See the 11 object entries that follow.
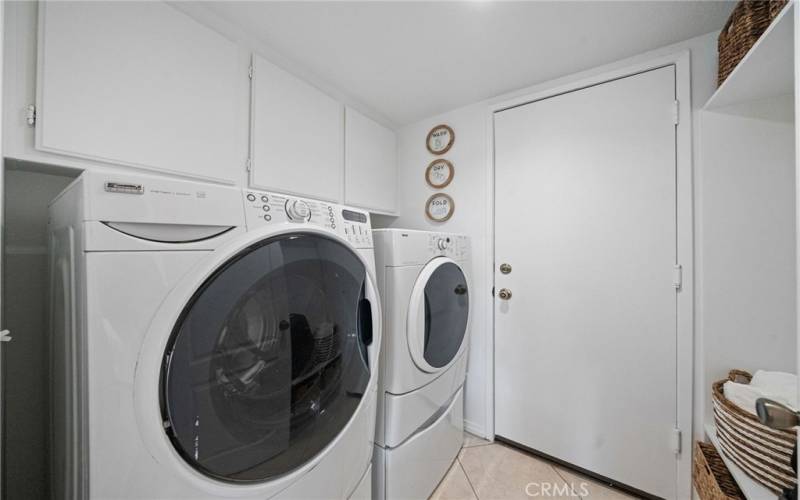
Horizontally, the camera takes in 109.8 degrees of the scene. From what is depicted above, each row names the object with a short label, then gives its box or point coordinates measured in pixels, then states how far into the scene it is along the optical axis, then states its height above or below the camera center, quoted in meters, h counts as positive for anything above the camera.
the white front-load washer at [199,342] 0.51 -0.20
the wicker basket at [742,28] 0.87 +0.74
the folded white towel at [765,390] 0.89 -0.46
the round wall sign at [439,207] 1.98 +0.31
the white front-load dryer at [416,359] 1.14 -0.49
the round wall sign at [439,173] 1.99 +0.55
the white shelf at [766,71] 0.77 +0.60
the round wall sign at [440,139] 1.99 +0.80
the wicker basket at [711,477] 0.96 -0.83
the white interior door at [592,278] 1.35 -0.15
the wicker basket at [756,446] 0.77 -0.58
